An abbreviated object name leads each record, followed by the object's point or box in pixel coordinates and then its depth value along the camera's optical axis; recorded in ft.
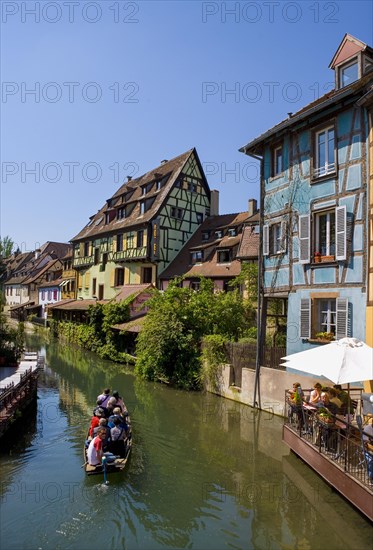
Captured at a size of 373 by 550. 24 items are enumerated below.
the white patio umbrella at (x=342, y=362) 28.04
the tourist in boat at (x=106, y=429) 33.32
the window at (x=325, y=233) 46.29
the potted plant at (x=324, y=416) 31.37
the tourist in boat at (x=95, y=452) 32.19
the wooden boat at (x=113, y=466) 31.71
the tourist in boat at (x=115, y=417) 36.42
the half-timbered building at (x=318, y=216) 42.47
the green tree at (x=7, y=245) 186.56
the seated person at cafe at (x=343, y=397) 35.65
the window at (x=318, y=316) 45.32
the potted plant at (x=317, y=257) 47.06
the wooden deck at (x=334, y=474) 25.22
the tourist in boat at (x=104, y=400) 44.47
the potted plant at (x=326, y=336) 44.50
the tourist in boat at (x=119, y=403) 43.38
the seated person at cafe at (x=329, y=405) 34.35
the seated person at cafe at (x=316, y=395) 35.86
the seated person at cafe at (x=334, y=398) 34.76
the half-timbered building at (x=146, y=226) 111.55
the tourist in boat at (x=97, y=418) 36.50
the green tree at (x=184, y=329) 67.26
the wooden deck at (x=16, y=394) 41.63
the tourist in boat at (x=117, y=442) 34.06
